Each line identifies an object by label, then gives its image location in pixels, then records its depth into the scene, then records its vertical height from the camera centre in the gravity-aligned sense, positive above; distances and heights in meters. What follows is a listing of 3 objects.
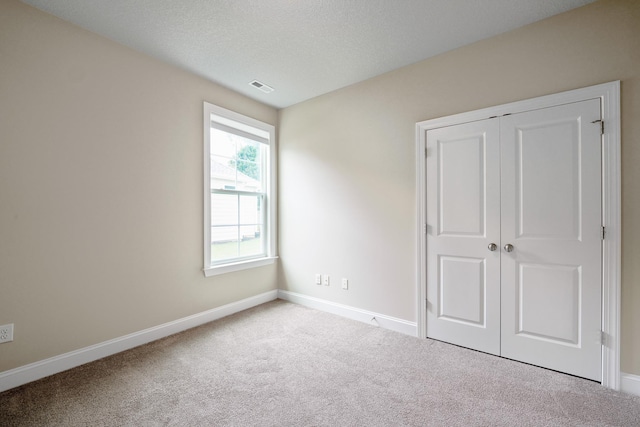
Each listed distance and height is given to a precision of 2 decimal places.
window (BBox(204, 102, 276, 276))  3.08 +0.27
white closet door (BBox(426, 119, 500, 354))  2.32 -0.19
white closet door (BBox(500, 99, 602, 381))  1.94 -0.19
